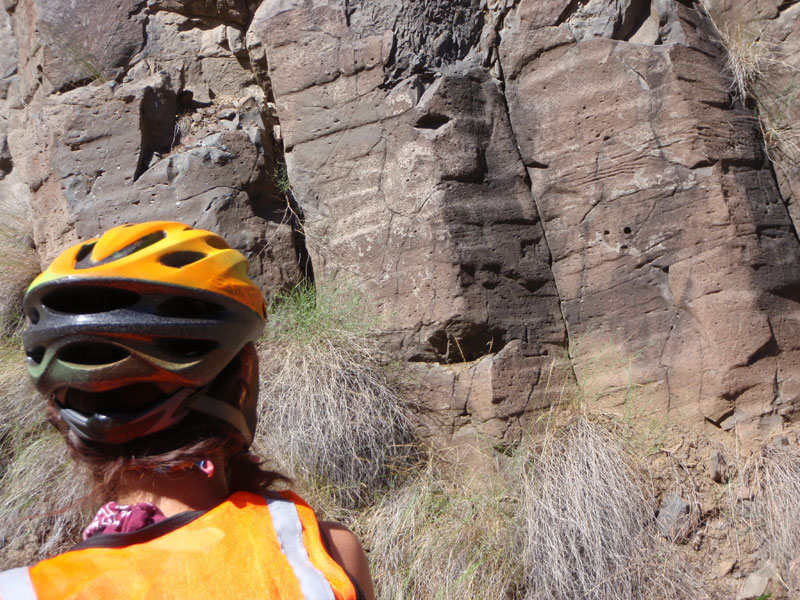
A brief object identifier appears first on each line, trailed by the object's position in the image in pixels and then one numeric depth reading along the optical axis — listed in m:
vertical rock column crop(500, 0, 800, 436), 3.61
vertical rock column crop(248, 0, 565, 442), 3.88
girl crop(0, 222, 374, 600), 1.18
